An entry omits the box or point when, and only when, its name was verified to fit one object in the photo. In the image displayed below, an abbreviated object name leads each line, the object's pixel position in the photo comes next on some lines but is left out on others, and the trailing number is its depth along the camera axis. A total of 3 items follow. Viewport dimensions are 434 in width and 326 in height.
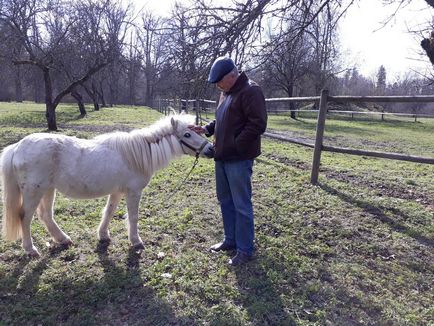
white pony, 3.33
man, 3.11
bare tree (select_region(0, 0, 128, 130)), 12.20
